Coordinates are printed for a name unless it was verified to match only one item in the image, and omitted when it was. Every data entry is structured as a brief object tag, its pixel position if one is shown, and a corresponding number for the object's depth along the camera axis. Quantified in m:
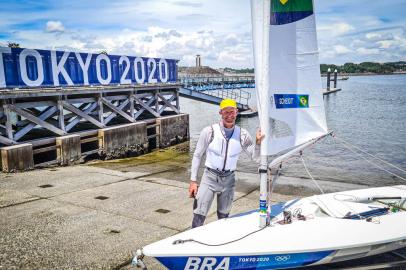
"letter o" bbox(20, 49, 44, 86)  12.36
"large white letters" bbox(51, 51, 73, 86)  13.59
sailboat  4.23
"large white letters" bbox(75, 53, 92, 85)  14.97
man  4.90
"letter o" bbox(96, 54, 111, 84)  15.93
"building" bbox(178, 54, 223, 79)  110.57
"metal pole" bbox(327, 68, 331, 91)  72.56
